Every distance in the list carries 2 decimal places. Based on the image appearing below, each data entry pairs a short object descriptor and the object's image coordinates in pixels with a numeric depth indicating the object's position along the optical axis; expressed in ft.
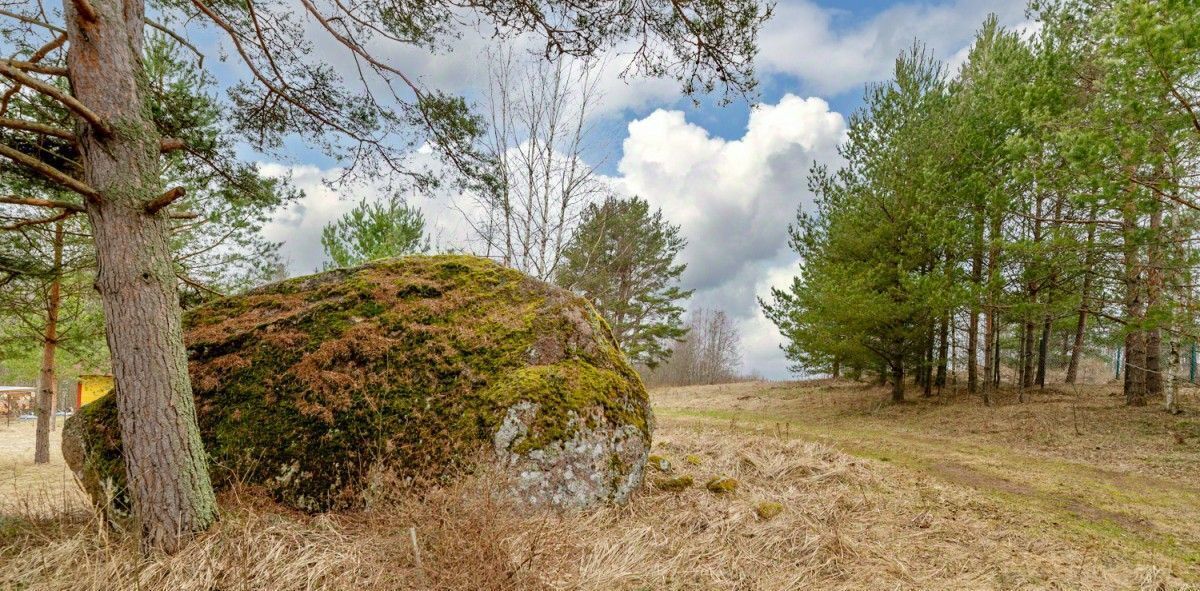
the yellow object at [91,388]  49.24
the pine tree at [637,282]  61.57
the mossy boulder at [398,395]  11.03
